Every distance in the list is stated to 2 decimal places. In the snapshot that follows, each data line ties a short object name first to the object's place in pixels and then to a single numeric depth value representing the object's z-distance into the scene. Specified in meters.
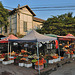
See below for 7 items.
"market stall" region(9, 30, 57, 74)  5.99
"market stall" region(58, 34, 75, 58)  9.83
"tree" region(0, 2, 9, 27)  14.21
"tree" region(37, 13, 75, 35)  16.30
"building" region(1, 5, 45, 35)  17.05
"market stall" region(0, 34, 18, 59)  8.54
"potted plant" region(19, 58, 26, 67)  7.09
